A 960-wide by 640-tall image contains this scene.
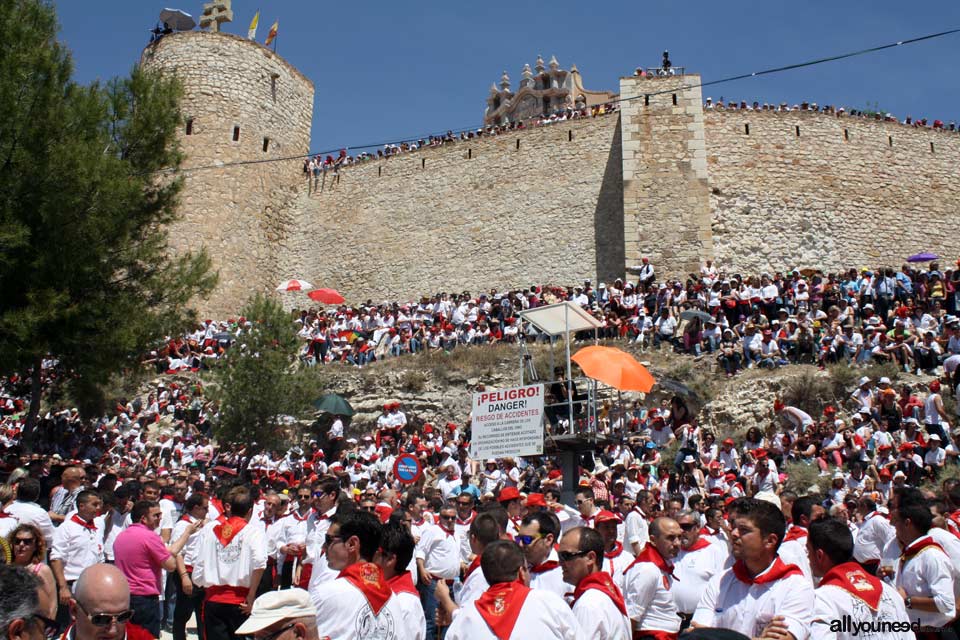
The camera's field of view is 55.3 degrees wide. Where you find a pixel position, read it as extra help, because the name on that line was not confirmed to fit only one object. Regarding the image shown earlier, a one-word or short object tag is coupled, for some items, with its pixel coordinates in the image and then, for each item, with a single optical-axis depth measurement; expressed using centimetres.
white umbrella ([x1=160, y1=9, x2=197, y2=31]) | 3181
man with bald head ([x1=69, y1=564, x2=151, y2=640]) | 342
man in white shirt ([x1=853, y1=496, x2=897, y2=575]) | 702
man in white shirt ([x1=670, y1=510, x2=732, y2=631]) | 637
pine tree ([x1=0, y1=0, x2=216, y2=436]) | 1387
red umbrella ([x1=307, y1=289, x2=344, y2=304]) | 2645
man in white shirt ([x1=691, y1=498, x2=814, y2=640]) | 391
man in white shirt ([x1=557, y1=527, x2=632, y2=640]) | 433
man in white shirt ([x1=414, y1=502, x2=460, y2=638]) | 786
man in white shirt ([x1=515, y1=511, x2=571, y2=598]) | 552
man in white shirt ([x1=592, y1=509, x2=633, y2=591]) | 598
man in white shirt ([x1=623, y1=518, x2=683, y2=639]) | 530
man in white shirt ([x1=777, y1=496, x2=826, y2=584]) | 591
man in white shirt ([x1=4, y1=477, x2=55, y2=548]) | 651
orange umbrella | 1177
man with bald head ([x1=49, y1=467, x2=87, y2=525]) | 822
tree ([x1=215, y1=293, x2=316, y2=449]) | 1873
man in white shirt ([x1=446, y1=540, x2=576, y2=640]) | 394
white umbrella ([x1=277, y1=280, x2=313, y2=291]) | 2789
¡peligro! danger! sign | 1060
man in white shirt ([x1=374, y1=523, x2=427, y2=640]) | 460
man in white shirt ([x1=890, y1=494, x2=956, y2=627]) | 493
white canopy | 1216
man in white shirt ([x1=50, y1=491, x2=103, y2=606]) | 695
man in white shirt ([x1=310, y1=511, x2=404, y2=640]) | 422
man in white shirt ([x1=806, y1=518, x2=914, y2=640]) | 399
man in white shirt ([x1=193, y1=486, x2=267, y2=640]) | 646
